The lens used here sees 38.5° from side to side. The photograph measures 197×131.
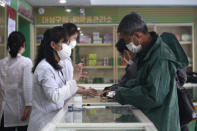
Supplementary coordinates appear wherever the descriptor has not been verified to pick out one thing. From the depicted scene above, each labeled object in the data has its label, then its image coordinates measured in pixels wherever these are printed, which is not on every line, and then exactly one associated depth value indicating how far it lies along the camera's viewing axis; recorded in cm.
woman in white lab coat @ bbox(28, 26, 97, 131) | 229
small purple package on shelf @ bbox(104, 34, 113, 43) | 713
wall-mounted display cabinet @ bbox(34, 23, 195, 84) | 707
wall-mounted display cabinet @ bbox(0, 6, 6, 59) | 467
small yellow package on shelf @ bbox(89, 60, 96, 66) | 712
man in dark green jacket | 198
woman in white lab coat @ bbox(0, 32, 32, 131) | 343
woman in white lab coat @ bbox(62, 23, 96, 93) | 330
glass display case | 151
